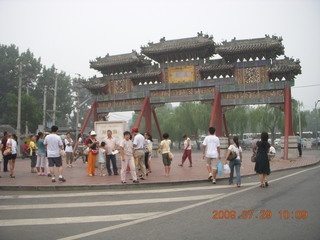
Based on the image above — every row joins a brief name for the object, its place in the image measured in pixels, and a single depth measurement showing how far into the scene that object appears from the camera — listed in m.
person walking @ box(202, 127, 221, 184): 9.98
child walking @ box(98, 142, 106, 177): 12.26
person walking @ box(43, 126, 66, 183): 10.41
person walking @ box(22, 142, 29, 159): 24.18
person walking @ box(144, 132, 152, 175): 12.63
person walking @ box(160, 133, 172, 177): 11.59
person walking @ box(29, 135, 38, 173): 13.76
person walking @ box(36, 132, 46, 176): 12.55
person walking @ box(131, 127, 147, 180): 10.69
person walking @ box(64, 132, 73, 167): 16.31
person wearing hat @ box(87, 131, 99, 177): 12.30
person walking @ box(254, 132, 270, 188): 9.03
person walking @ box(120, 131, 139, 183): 9.97
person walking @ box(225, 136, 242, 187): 9.51
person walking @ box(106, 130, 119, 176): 11.75
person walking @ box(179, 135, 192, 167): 15.13
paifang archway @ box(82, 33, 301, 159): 21.66
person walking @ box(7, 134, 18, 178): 12.11
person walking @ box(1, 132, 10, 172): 12.72
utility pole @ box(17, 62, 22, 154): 27.38
